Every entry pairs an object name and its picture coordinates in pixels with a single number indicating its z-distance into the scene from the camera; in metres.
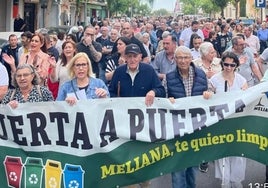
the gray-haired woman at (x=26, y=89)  6.18
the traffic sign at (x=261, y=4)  20.41
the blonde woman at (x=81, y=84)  6.33
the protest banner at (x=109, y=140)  6.00
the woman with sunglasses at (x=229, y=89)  6.54
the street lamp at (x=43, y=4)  40.25
